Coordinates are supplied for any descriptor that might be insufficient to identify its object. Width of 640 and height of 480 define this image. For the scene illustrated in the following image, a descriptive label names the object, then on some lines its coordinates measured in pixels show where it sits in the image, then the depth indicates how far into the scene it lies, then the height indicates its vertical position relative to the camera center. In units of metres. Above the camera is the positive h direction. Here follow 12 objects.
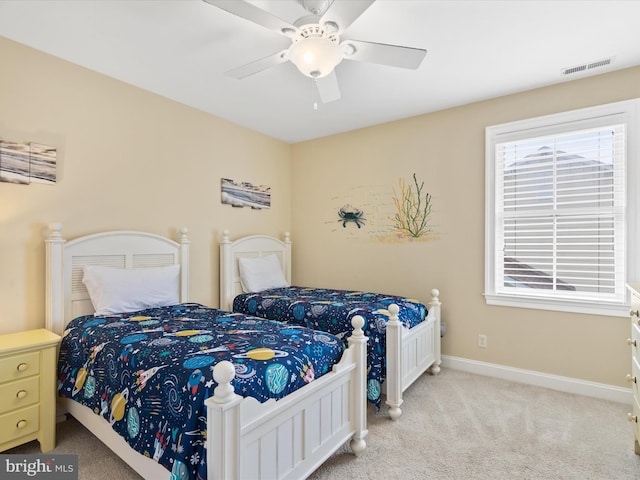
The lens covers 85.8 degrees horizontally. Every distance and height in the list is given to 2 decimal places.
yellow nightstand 1.87 -0.85
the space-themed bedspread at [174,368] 1.36 -0.61
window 2.63 +0.24
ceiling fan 1.63 +1.07
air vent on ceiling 2.49 +1.29
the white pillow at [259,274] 3.60 -0.38
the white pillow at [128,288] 2.44 -0.37
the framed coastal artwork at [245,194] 3.69 +0.51
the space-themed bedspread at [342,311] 2.45 -0.59
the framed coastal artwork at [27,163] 2.24 +0.52
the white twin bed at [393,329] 2.41 -0.70
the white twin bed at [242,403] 1.24 -0.75
